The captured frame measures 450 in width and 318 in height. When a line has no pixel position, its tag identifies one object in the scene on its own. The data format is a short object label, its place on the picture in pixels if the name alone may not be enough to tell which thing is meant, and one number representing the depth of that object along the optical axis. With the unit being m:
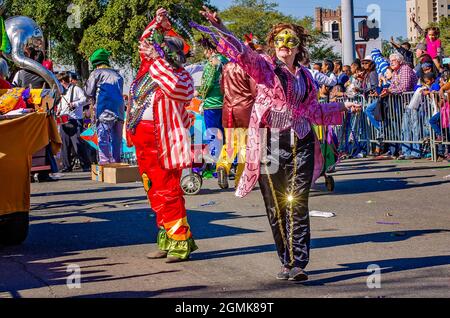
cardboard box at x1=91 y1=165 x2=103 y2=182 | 12.81
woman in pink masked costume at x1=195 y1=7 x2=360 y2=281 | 7.00
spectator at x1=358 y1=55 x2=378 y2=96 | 18.73
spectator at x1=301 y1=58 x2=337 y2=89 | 12.63
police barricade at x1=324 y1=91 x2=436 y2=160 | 17.38
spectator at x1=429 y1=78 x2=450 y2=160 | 16.16
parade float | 8.63
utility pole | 22.20
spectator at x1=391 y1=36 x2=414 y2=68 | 19.17
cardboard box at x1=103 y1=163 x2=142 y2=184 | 12.07
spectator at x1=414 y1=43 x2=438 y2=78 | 17.47
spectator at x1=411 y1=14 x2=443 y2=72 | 18.27
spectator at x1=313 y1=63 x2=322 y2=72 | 19.13
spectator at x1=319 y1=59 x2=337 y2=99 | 18.97
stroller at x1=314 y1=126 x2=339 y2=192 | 12.62
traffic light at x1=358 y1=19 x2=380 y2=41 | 23.59
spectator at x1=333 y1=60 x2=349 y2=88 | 19.45
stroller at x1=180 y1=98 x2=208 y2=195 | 12.43
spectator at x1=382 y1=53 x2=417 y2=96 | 17.86
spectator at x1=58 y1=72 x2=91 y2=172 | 19.81
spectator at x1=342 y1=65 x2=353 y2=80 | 20.89
